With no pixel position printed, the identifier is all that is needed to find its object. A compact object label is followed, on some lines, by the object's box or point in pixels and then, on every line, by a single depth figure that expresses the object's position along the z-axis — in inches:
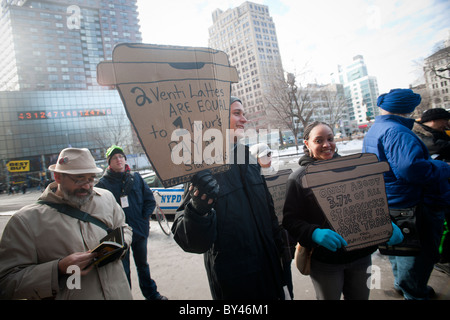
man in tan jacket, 51.3
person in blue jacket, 70.7
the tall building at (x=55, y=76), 1635.1
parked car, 254.5
